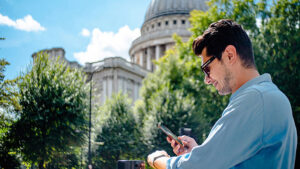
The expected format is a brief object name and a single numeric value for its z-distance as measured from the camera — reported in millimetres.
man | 1743
